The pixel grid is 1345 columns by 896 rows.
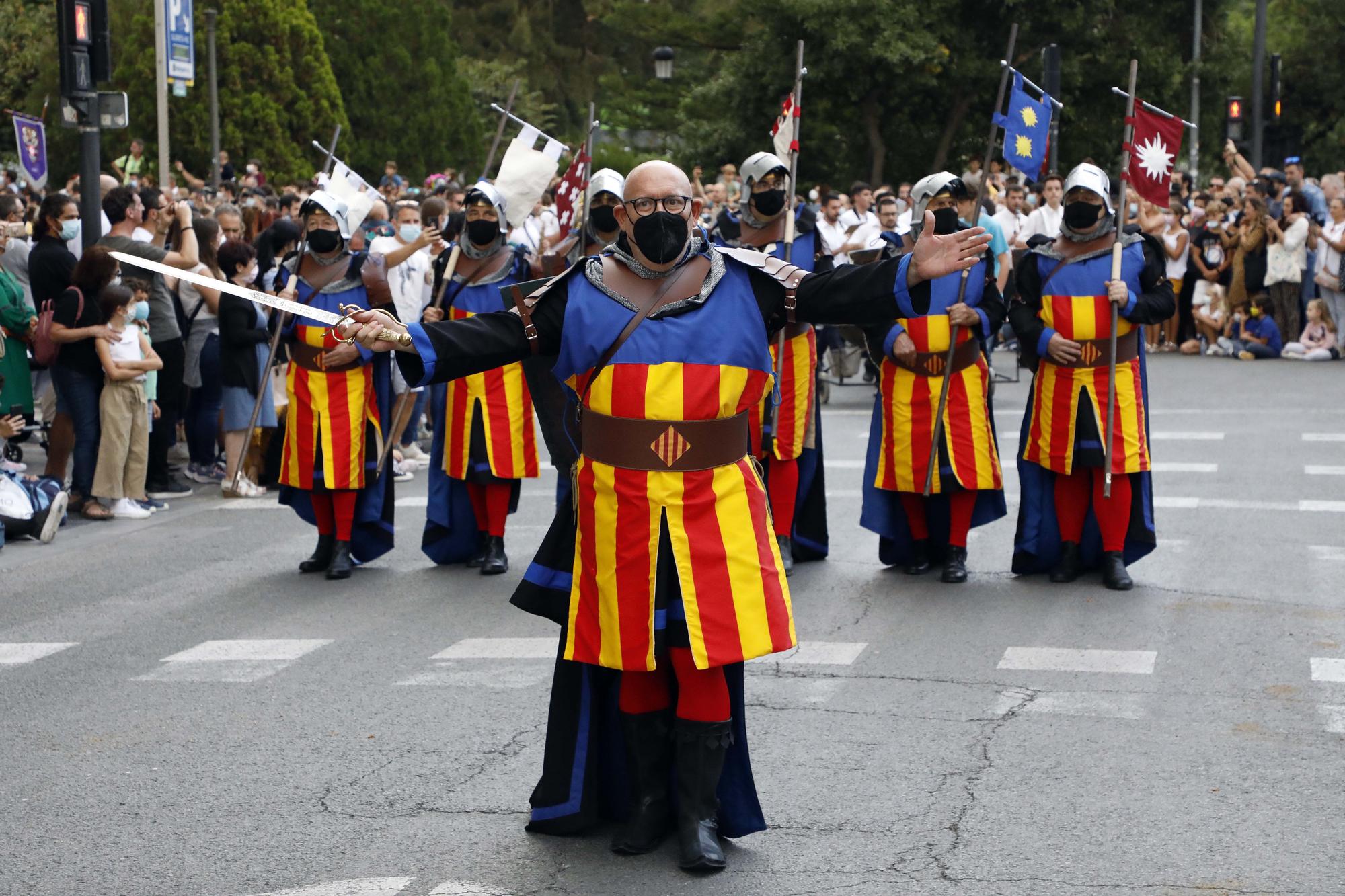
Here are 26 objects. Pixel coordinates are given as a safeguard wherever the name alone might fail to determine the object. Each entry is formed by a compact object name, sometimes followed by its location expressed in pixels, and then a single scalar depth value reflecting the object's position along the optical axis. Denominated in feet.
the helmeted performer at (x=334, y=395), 30.50
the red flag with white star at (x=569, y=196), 33.53
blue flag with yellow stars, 31.71
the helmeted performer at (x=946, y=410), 29.55
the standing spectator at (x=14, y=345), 37.96
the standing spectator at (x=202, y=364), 41.68
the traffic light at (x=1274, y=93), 96.02
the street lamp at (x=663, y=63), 111.86
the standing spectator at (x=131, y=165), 72.82
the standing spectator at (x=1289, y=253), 63.00
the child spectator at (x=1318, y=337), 63.16
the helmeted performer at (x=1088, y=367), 28.48
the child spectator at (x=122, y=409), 37.47
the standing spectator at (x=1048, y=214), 62.59
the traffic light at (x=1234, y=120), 89.51
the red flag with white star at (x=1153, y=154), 29.58
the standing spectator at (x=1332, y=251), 61.52
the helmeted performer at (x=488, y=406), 31.04
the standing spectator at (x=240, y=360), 39.93
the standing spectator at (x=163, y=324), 38.78
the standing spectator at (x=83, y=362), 37.24
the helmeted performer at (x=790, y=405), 29.94
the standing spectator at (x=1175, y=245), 66.59
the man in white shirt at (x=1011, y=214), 65.87
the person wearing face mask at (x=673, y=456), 15.83
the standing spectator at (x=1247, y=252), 64.54
